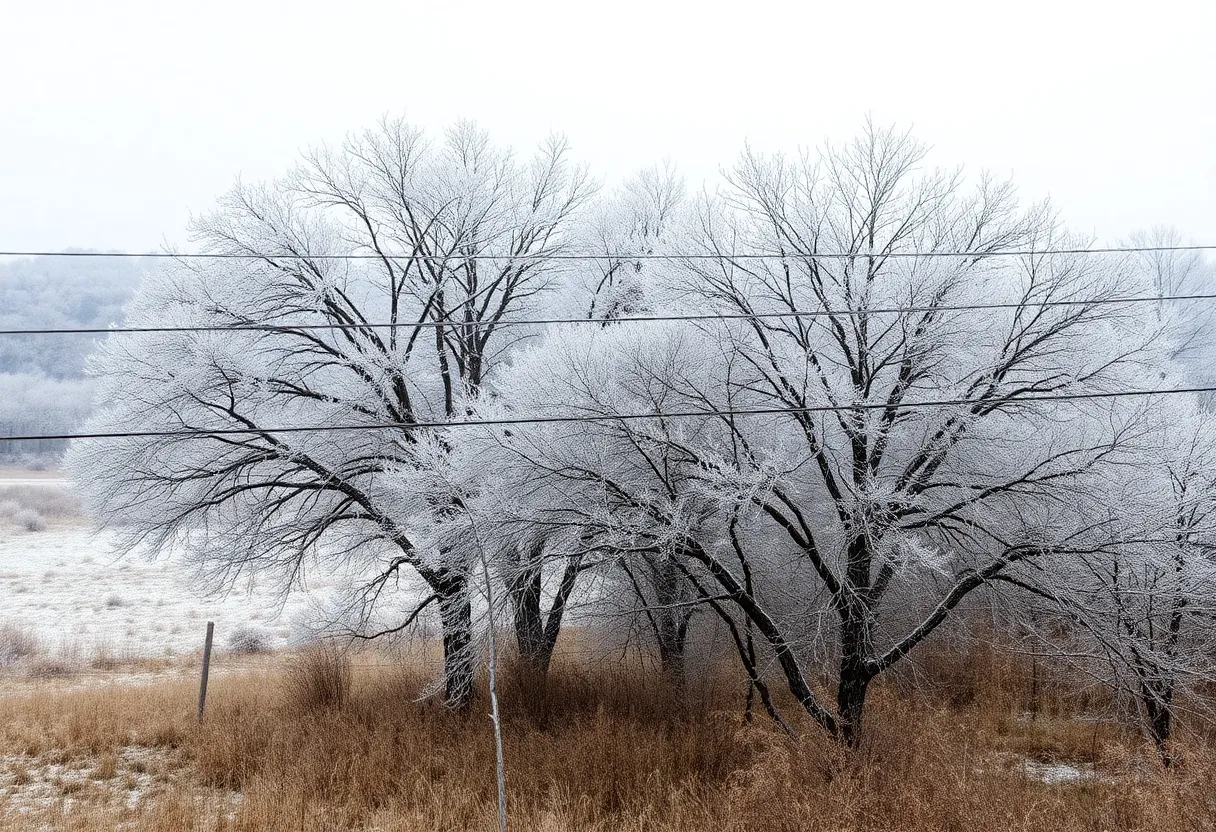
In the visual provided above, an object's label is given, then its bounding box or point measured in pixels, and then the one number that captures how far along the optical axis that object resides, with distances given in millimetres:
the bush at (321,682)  13844
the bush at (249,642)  24734
